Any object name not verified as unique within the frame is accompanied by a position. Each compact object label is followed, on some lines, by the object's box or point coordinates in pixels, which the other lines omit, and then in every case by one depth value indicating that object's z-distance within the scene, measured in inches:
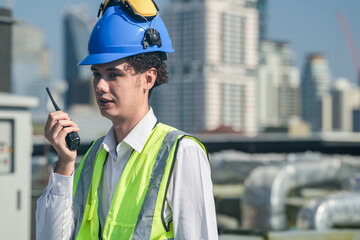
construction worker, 155.9
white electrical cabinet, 469.6
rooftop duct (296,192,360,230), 713.2
